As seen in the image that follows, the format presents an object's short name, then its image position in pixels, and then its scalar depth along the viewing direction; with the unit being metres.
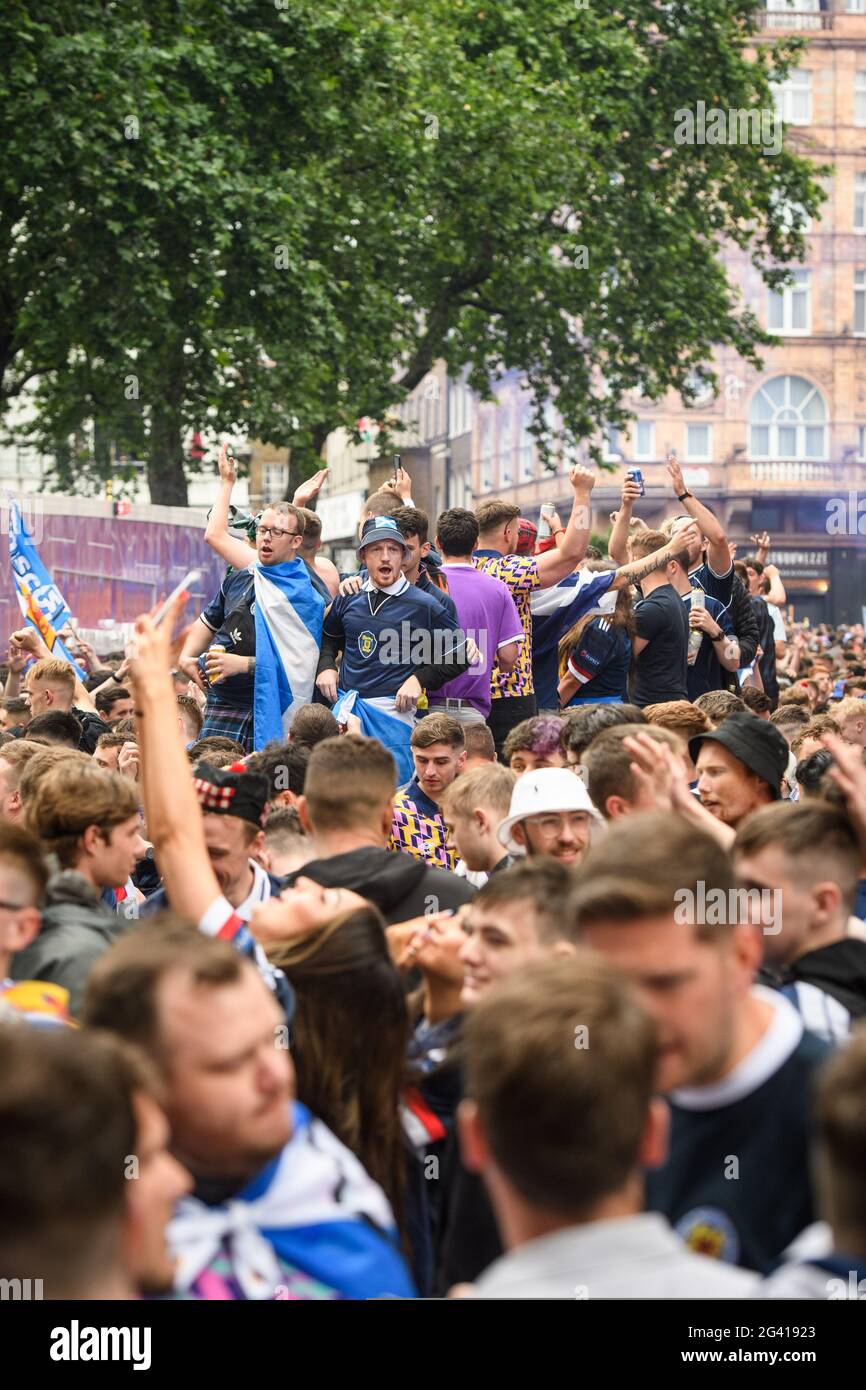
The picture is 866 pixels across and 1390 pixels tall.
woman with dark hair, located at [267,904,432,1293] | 7.47
